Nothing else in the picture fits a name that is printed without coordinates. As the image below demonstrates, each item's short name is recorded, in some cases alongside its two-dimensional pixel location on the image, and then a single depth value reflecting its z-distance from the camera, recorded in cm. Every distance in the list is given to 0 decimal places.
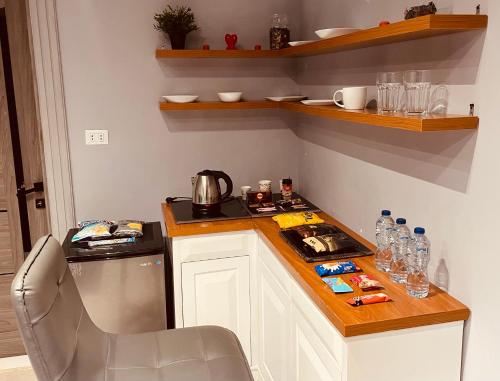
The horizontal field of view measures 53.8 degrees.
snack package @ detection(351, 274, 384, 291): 174
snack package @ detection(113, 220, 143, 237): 263
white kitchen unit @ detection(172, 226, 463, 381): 155
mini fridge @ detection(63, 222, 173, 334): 246
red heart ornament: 288
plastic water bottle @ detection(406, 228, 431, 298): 168
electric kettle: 269
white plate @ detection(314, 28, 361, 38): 203
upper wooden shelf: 145
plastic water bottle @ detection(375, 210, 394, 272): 192
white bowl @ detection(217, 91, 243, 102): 290
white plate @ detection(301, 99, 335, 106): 231
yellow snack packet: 246
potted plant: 276
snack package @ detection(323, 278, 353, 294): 171
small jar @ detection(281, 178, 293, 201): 295
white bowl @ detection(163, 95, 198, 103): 284
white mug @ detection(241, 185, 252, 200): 297
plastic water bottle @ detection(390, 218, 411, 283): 181
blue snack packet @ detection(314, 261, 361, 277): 187
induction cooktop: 260
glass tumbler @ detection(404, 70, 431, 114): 166
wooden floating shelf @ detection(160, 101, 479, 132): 148
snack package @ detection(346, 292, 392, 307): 162
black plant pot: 279
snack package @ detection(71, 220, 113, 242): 259
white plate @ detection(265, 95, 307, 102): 284
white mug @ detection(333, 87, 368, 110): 197
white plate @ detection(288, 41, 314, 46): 248
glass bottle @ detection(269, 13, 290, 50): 289
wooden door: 288
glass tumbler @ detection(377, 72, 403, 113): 177
